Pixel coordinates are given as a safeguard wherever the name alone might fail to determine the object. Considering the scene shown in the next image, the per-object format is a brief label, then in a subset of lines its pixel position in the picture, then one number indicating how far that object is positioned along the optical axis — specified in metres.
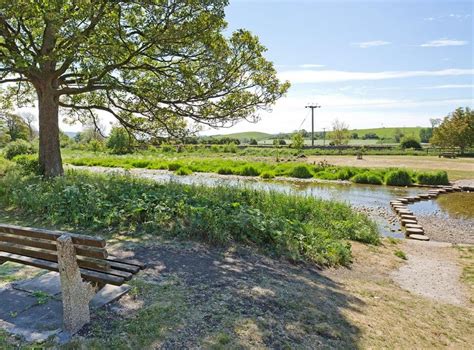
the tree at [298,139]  44.03
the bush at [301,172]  24.56
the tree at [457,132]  42.69
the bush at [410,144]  55.62
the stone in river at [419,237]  9.80
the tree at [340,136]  63.94
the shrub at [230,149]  49.34
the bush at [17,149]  28.72
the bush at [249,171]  26.06
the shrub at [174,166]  28.45
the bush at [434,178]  20.45
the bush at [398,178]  21.10
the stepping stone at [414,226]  10.74
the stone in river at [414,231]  10.33
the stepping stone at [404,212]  12.84
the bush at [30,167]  11.20
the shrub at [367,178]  21.95
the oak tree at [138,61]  9.02
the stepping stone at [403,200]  15.82
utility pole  62.69
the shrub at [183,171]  26.22
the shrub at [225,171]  26.77
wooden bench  3.09
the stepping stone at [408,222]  11.45
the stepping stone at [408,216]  12.05
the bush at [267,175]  24.70
